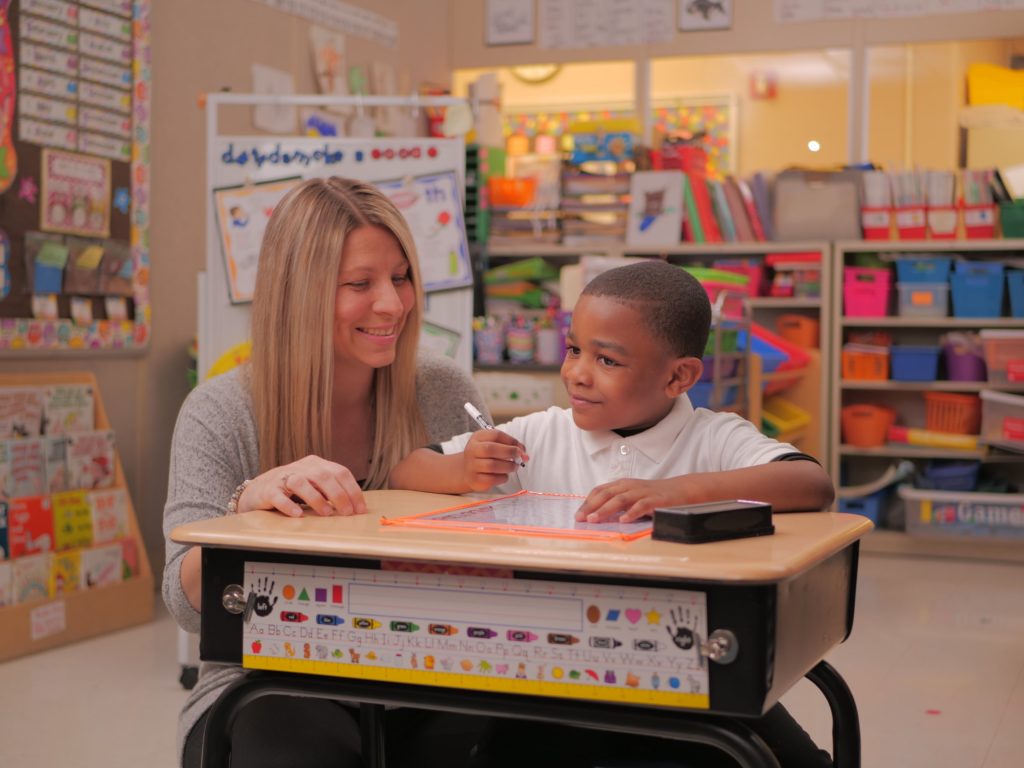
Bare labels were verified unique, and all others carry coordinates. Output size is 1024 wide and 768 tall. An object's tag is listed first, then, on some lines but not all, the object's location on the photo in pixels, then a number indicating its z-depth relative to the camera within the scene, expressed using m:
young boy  1.47
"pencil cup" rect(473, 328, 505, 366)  5.09
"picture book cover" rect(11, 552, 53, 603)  3.52
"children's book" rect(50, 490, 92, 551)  3.71
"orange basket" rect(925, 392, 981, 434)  5.36
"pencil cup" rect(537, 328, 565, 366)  4.90
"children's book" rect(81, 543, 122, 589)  3.76
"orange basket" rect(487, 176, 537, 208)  5.93
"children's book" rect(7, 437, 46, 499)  3.59
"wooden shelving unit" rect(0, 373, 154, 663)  3.48
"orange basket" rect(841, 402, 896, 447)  5.52
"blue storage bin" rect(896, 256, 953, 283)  5.38
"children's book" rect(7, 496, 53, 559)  3.54
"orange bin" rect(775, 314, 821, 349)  5.65
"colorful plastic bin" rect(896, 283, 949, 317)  5.40
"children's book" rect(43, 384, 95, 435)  3.77
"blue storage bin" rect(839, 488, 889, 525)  5.45
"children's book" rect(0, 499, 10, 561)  3.50
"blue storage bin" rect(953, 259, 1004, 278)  5.28
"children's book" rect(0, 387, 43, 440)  3.61
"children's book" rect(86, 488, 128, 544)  3.84
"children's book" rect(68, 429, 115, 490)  3.80
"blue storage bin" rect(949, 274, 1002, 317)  5.29
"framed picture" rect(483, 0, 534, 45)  6.48
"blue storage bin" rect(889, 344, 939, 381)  5.36
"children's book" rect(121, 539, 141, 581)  3.91
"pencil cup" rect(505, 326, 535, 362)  4.98
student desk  1.00
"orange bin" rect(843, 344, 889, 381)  5.48
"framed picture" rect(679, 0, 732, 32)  6.14
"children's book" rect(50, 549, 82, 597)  3.64
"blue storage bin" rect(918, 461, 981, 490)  5.21
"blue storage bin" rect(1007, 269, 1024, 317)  5.25
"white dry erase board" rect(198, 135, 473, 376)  3.17
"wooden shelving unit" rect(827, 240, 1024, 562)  5.21
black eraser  1.07
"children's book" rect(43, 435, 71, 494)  3.71
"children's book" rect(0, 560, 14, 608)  3.47
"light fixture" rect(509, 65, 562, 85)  6.53
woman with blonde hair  1.47
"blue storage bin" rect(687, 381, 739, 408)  3.97
